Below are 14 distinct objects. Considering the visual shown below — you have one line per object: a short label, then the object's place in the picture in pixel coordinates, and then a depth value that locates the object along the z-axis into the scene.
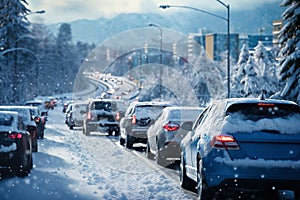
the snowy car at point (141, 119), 22.77
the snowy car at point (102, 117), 31.11
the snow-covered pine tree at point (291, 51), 35.00
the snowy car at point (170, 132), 16.48
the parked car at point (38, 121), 29.02
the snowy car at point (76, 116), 39.28
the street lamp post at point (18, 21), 46.76
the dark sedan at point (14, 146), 13.83
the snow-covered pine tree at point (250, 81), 74.94
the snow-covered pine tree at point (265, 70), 78.00
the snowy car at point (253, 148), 9.24
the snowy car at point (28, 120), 21.45
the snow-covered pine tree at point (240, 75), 78.12
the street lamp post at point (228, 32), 34.72
